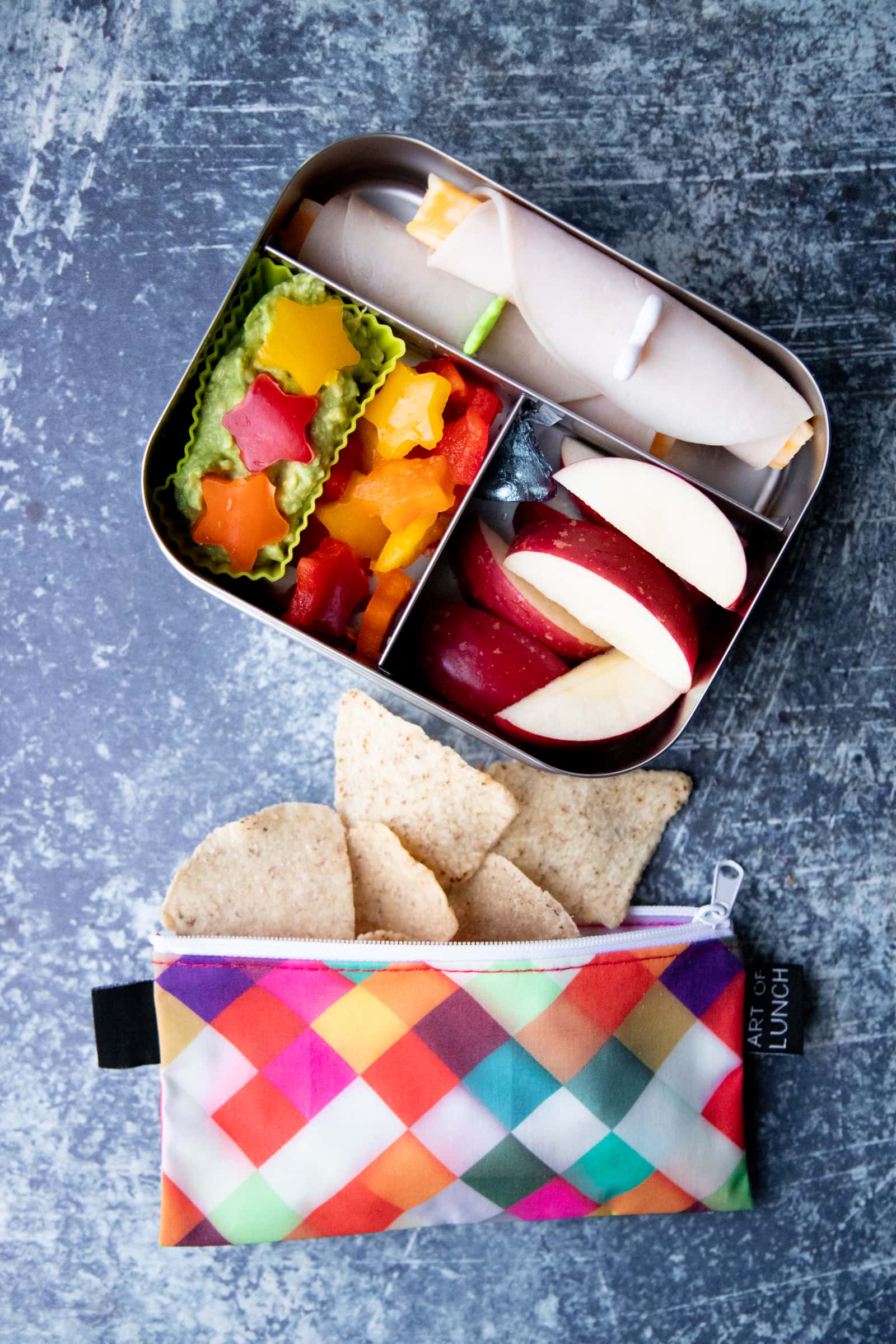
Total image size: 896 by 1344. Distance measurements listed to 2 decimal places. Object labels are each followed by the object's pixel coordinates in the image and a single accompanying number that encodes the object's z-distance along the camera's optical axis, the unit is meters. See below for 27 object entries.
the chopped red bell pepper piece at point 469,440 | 0.56
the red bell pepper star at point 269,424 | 0.54
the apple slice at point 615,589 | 0.56
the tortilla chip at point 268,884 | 0.58
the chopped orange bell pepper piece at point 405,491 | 0.55
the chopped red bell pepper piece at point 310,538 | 0.57
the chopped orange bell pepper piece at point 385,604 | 0.57
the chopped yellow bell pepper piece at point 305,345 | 0.54
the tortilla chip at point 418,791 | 0.58
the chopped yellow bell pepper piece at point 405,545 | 0.56
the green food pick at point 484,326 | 0.56
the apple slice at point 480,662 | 0.57
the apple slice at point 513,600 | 0.57
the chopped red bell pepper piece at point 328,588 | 0.56
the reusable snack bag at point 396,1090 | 0.57
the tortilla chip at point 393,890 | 0.58
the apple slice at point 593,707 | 0.57
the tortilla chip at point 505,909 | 0.58
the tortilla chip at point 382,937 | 0.58
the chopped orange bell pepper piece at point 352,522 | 0.56
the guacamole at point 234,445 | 0.55
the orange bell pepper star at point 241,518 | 0.55
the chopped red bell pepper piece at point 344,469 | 0.57
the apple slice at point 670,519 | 0.56
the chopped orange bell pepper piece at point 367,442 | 0.57
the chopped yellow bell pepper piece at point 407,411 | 0.56
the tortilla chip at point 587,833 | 0.59
